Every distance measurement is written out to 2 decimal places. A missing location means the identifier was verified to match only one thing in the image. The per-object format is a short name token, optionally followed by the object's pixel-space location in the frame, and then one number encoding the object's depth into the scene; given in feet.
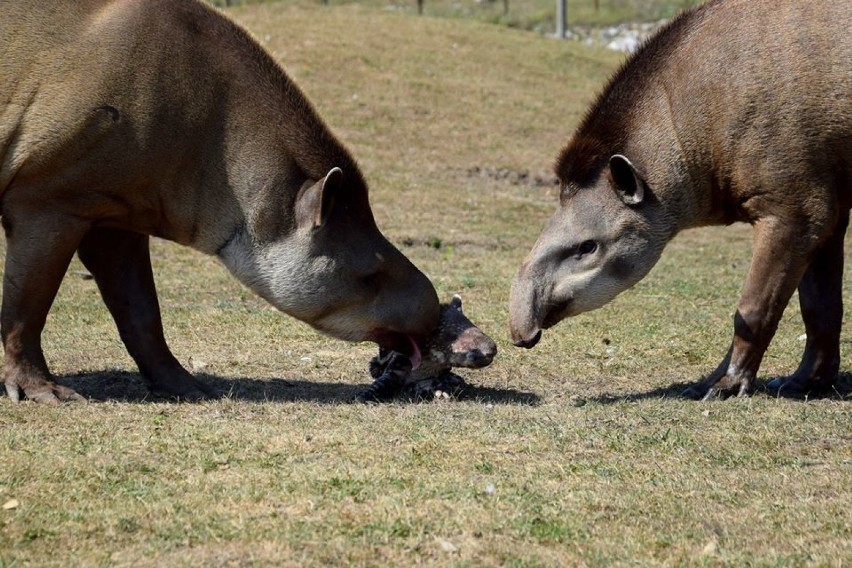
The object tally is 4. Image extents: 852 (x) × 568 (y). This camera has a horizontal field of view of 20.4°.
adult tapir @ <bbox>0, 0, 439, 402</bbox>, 47.73
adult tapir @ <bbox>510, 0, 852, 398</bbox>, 50.60
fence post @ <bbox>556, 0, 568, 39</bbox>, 209.84
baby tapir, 52.60
